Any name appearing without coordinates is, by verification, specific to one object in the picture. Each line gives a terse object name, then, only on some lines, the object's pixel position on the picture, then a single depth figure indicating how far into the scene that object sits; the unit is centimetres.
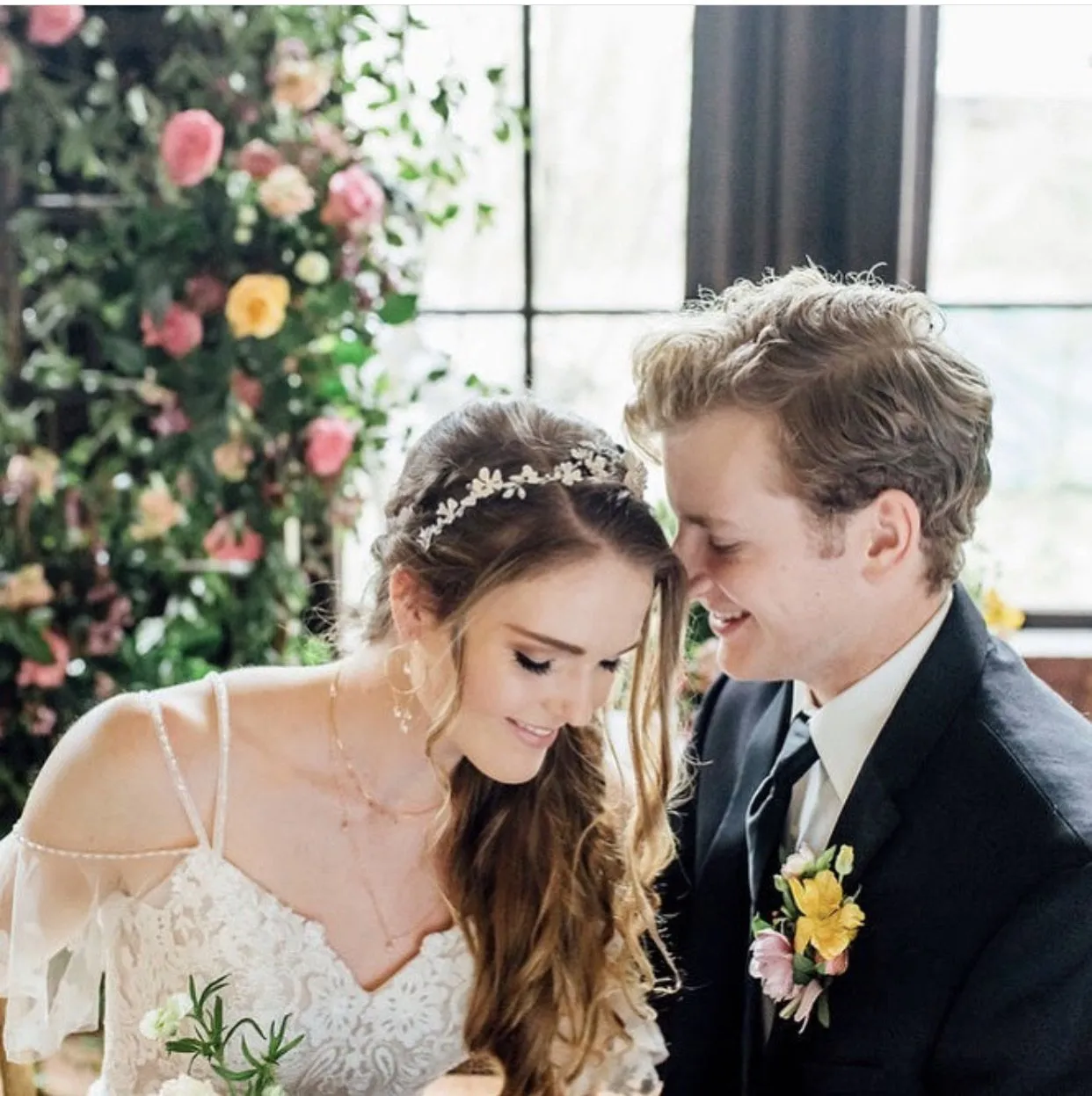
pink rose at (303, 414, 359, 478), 222
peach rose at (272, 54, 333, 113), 215
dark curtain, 228
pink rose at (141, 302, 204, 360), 217
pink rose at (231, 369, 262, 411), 222
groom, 131
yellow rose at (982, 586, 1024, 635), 210
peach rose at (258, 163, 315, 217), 215
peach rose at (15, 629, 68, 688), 222
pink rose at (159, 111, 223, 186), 209
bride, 139
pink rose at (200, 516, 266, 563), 225
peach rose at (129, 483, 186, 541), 222
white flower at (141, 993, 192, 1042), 120
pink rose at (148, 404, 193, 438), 221
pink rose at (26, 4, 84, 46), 213
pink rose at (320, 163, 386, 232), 219
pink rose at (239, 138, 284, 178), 215
